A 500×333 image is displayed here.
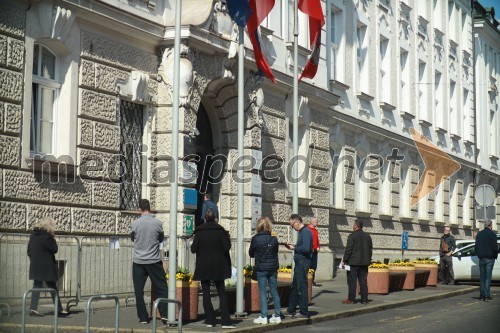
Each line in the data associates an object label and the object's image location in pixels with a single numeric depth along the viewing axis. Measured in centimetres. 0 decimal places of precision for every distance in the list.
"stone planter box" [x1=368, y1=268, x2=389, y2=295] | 2533
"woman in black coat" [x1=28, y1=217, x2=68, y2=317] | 1578
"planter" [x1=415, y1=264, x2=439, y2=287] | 2925
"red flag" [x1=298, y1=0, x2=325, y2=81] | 2365
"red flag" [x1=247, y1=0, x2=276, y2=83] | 2019
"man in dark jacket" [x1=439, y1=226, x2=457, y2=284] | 3086
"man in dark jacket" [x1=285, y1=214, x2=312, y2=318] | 1838
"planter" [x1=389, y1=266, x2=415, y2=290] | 2734
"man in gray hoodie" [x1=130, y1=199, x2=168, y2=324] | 1600
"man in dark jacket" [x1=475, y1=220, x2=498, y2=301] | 2414
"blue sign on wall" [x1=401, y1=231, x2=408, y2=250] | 3716
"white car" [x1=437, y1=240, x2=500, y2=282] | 3138
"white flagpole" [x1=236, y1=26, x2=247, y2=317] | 1734
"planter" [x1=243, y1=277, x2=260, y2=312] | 1867
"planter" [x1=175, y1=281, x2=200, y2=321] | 1641
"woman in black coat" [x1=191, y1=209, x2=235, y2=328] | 1605
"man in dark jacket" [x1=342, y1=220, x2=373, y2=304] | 2211
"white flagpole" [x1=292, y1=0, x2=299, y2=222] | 2142
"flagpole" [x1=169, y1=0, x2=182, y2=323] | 1517
